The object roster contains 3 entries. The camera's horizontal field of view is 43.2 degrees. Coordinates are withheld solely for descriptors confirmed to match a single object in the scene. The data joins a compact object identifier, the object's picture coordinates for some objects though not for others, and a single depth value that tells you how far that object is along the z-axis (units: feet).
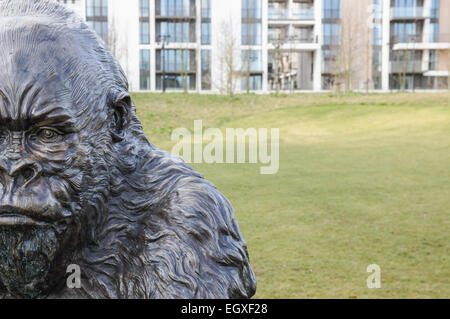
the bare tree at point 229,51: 74.84
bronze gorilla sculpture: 4.59
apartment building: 81.76
